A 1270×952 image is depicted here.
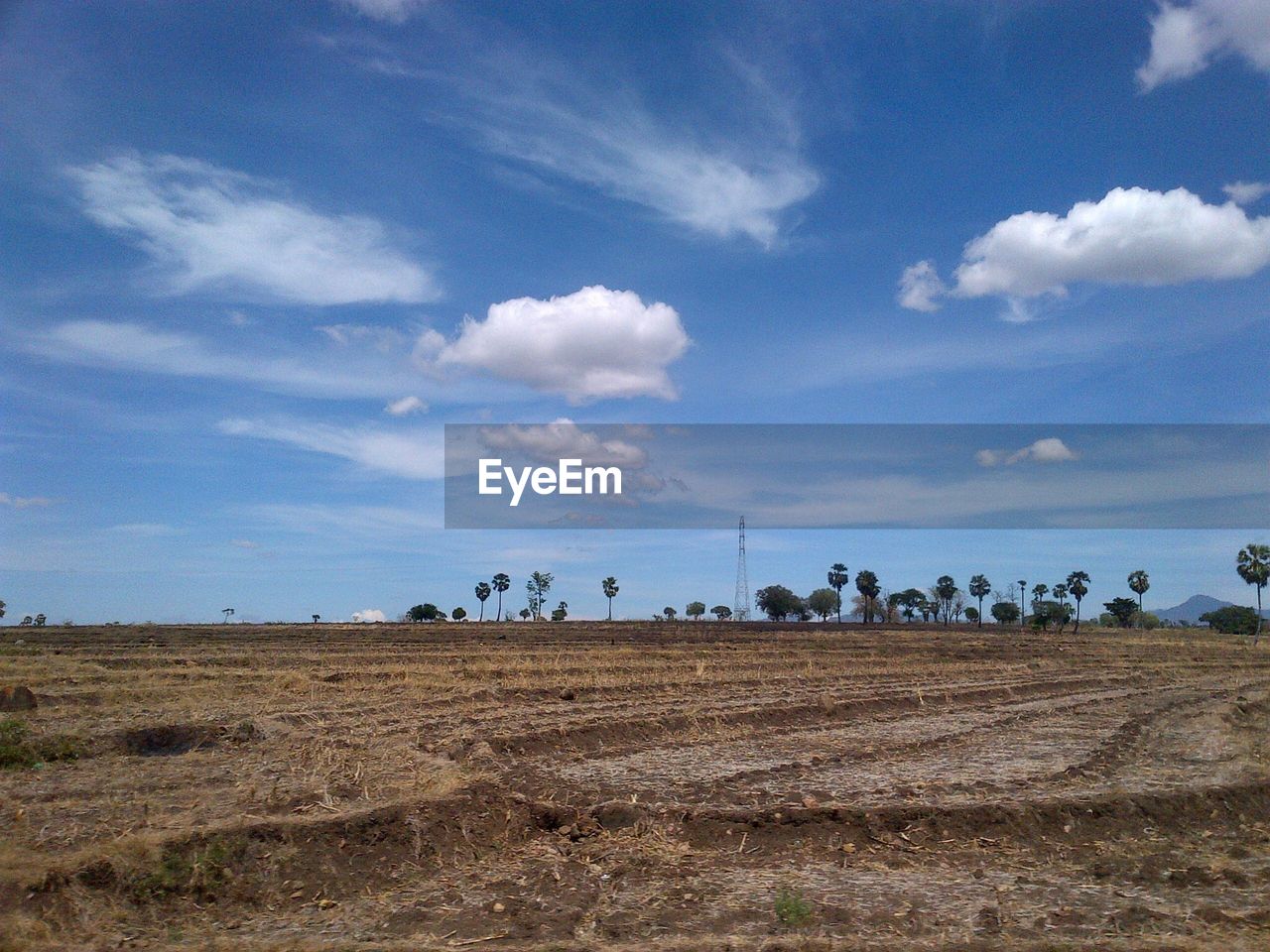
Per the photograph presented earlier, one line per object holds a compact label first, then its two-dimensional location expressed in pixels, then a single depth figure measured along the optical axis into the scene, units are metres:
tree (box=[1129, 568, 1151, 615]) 126.69
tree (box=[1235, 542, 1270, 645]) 112.44
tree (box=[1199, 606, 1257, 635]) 114.81
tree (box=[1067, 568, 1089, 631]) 129.75
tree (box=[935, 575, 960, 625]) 171.75
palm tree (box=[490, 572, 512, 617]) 157.62
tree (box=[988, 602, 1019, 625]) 154.00
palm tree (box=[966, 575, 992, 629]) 167.00
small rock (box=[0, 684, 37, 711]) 21.22
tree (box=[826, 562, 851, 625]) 168.38
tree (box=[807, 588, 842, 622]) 173.94
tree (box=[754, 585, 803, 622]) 172.12
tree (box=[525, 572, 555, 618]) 169.88
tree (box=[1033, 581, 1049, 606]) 159.00
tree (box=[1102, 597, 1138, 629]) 129.38
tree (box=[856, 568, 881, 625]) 155.75
